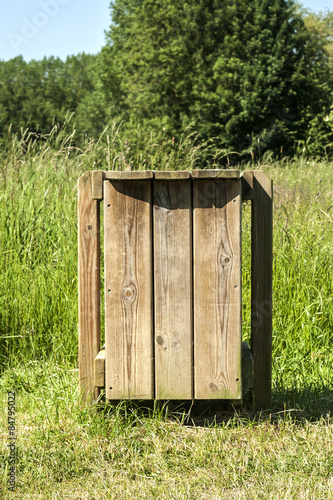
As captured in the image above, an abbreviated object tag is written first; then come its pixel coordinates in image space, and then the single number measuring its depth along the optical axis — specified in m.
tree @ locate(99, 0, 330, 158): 23.12
